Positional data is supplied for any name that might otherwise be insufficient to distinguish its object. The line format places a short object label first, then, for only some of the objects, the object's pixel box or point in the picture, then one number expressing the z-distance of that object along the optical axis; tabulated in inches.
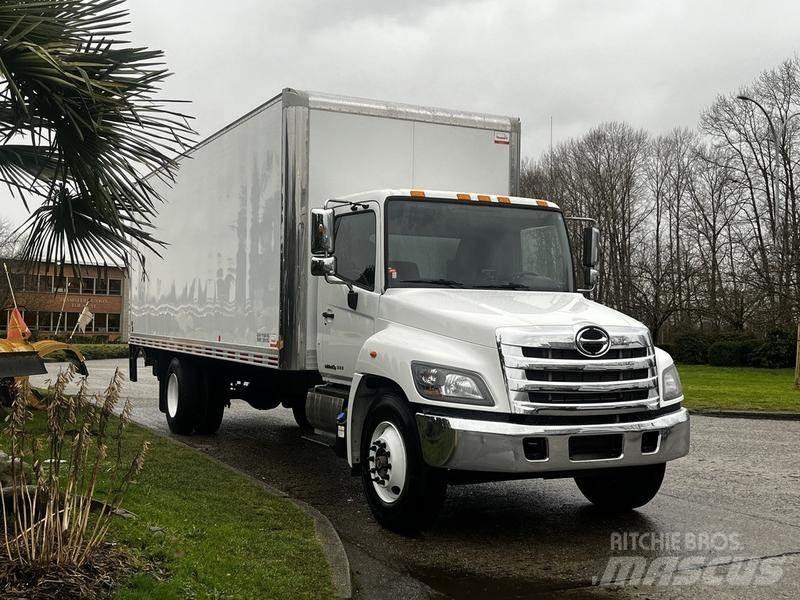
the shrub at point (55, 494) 177.8
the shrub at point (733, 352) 1499.8
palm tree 248.2
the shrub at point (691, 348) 1627.7
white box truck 249.0
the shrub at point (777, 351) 1433.3
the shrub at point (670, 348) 1670.8
